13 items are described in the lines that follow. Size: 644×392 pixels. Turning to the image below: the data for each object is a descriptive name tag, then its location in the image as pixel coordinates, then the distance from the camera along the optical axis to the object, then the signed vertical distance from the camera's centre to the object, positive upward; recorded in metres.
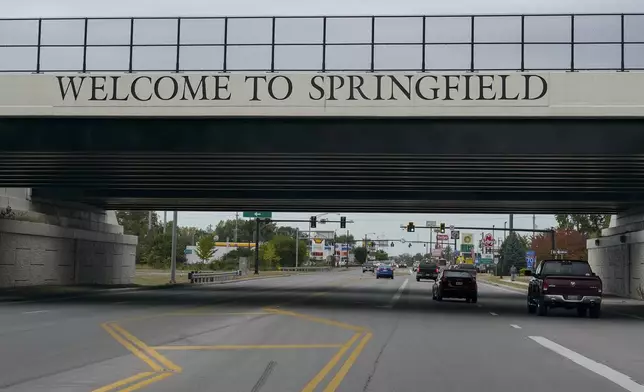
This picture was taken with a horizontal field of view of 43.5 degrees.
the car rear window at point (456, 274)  36.91 -1.19
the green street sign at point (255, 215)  76.94 +2.73
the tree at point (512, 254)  100.00 -0.56
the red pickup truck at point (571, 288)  26.75 -1.25
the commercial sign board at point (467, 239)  134.00 +1.55
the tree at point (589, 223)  95.44 +3.42
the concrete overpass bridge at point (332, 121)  25.09 +3.98
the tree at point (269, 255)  117.22 -1.80
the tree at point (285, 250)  137.31 -1.08
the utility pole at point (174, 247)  53.47 -0.42
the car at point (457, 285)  36.72 -1.69
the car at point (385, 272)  82.88 -2.65
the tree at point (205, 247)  91.69 -0.60
